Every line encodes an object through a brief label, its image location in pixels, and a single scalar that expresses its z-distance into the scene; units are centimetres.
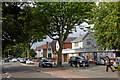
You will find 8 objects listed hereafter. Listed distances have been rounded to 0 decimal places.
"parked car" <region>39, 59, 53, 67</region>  3288
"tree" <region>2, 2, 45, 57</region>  2264
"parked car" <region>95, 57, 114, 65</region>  3697
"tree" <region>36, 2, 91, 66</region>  2873
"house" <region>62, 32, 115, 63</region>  4290
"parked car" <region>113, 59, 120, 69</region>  2497
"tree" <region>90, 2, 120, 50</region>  1702
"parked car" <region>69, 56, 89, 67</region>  3195
